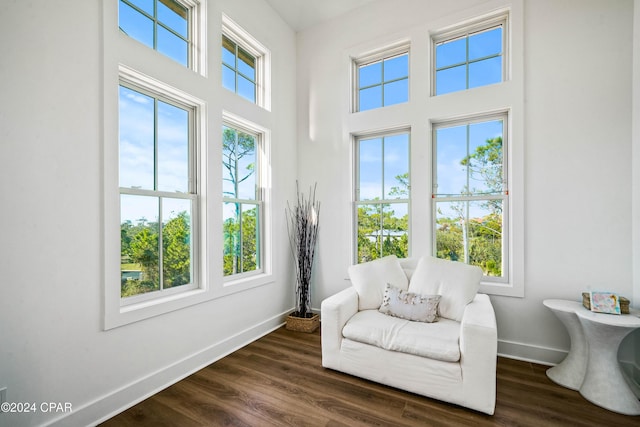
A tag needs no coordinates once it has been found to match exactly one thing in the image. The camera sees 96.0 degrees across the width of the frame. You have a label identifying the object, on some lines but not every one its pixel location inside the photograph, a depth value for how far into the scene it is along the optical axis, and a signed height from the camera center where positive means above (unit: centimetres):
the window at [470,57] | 285 +160
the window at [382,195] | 327 +19
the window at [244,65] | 297 +165
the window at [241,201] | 296 +13
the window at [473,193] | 283 +19
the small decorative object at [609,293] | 206 -67
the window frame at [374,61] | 323 +182
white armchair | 187 -91
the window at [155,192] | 212 +16
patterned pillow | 237 -79
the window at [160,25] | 216 +152
